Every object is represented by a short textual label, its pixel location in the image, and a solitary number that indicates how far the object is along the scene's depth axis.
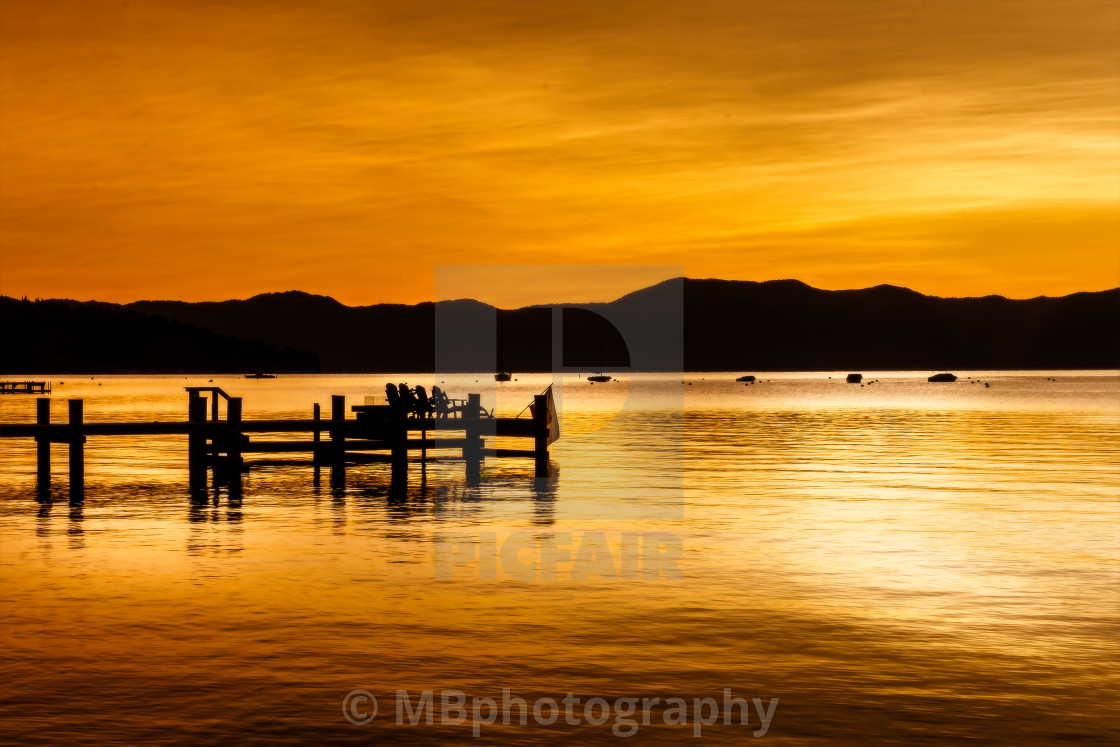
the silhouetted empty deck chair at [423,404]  40.34
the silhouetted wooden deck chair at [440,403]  39.64
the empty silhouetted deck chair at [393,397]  38.84
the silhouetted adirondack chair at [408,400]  39.22
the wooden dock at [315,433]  35.62
